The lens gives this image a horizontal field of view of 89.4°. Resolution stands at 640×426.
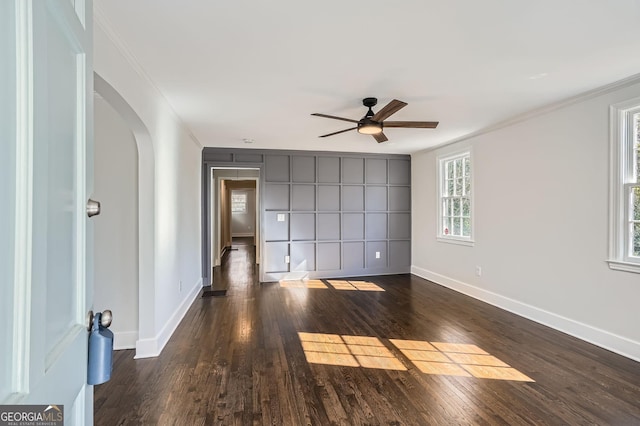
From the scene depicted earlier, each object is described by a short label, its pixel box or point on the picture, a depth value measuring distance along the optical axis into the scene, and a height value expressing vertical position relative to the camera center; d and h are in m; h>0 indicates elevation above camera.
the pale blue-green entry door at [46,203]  0.53 +0.02
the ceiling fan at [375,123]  3.07 +0.90
